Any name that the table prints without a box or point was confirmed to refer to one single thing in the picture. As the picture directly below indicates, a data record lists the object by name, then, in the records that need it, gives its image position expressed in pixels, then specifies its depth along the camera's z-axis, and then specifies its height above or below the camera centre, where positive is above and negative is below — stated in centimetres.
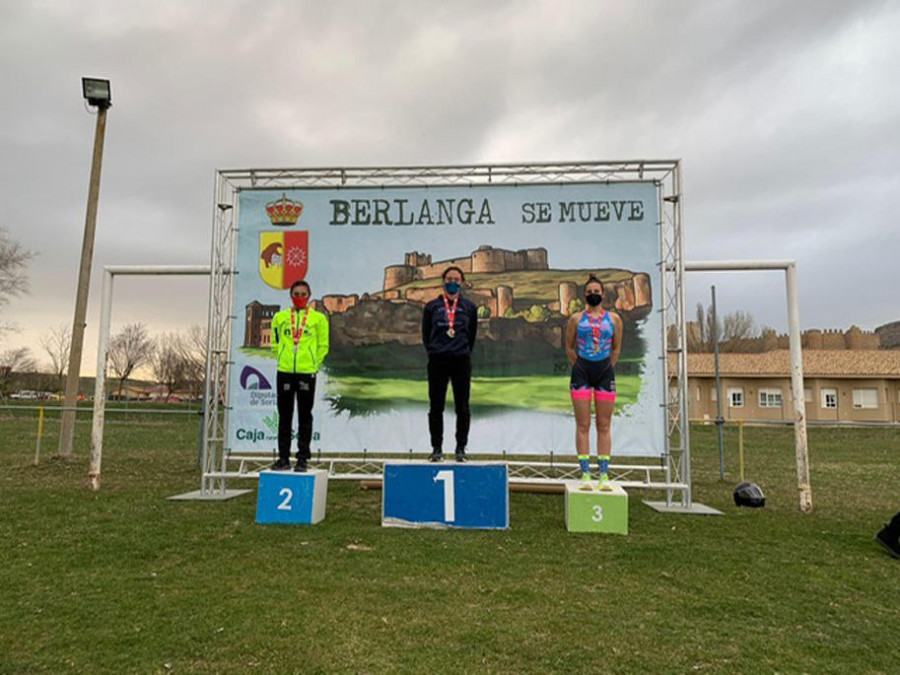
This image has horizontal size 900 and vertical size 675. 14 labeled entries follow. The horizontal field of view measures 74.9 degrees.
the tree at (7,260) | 2773 +624
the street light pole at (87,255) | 1256 +296
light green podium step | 542 -104
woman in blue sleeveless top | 602 +28
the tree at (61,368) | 4331 +185
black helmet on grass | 711 -116
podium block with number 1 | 556 -93
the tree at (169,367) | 5806 +267
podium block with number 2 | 574 -100
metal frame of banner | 723 +160
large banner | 761 +136
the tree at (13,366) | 3697 +219
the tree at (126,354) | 5147 +348
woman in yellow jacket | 624 +39
